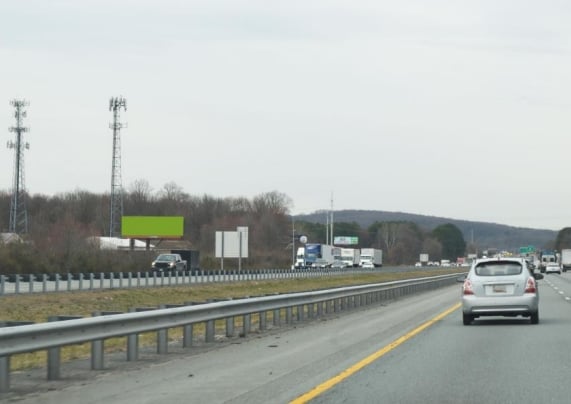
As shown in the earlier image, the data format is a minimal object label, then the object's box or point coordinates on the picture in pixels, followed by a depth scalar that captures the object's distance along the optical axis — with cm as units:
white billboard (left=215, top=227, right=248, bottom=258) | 8406
